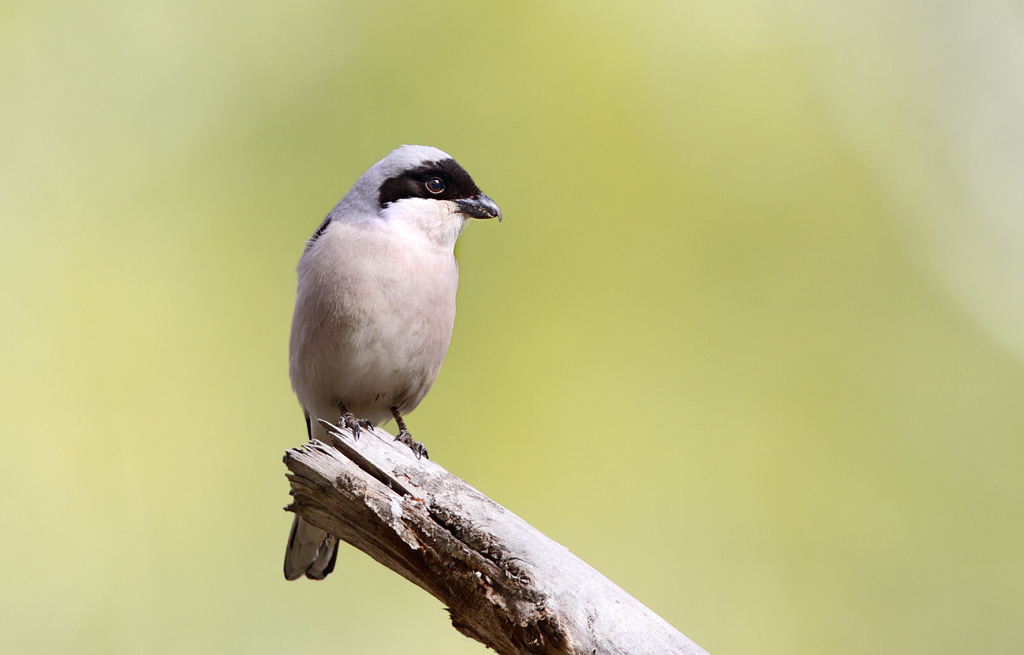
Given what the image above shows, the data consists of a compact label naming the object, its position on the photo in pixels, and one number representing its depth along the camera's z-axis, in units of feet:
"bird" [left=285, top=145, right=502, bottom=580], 25.29
